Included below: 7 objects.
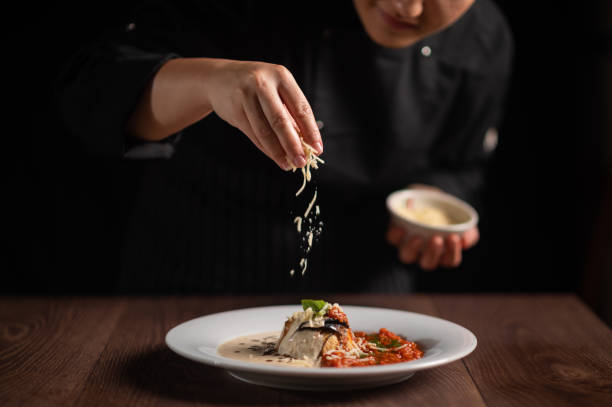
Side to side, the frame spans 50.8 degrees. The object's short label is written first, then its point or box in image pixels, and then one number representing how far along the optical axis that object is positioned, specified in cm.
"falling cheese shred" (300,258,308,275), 138
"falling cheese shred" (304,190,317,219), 138
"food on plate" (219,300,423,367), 124
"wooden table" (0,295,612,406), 109
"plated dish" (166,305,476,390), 102
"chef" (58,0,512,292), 171
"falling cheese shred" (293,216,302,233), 139
